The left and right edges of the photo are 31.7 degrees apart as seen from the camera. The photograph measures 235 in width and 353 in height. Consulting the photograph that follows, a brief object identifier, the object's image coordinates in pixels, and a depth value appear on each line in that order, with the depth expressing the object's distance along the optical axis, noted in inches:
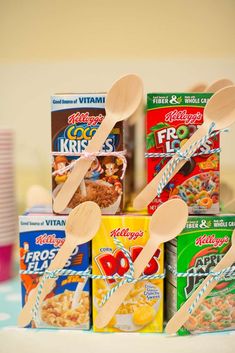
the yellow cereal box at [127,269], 28.0
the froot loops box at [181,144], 28.3
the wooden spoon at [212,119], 27.6
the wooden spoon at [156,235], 27.1
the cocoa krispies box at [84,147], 28.5
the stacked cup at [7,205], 37.6
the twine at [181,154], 27.7
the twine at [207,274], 27.4
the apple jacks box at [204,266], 27.7
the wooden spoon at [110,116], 28.1
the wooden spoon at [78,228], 27.5
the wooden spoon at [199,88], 38.2
